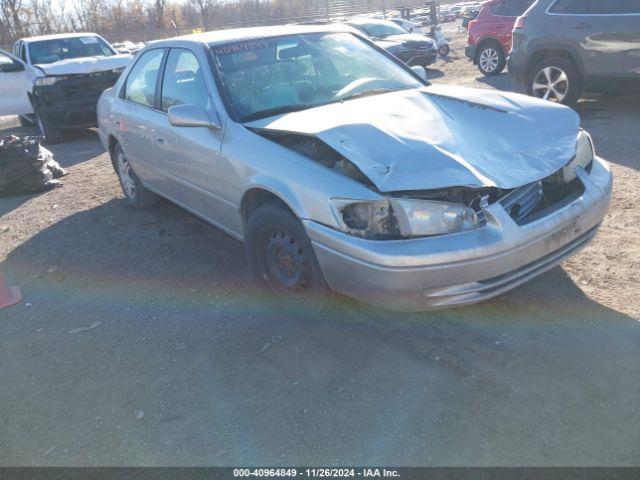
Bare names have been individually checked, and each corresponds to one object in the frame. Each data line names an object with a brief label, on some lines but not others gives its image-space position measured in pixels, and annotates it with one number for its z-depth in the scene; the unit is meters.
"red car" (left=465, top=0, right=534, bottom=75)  12.52
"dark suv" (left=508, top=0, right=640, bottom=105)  7.15
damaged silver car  2.79
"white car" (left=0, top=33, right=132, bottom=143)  9.54
